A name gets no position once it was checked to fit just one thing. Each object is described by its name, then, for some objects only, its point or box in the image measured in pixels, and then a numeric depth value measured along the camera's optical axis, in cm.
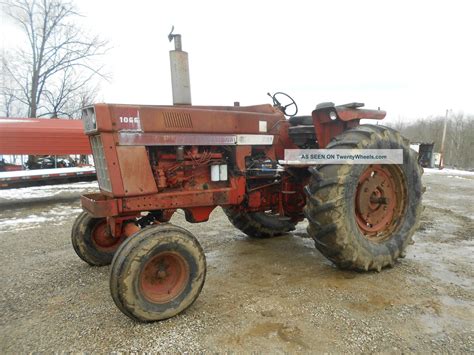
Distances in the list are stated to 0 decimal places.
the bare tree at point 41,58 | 2119
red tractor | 287
